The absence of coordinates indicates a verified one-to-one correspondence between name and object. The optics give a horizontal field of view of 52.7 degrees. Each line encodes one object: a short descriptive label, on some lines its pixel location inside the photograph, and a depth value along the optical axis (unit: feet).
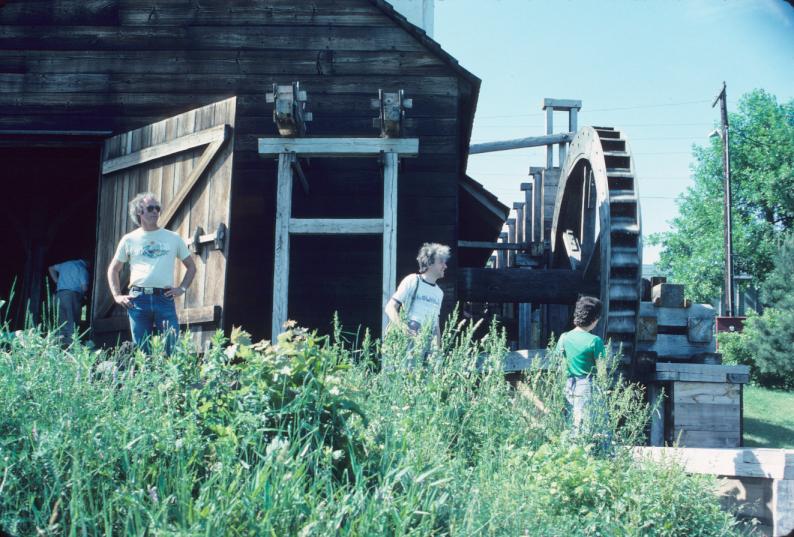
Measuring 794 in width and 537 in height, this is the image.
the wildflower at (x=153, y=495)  9.05
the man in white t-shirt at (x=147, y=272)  19.29
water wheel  24.84
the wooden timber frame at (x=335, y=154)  23.57
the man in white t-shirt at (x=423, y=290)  19.06
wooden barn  28.30
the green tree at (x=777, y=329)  64.39
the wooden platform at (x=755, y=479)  14.17
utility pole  88.69
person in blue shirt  29.50
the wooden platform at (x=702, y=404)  22.99
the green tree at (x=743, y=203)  130.21
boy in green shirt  17.85
